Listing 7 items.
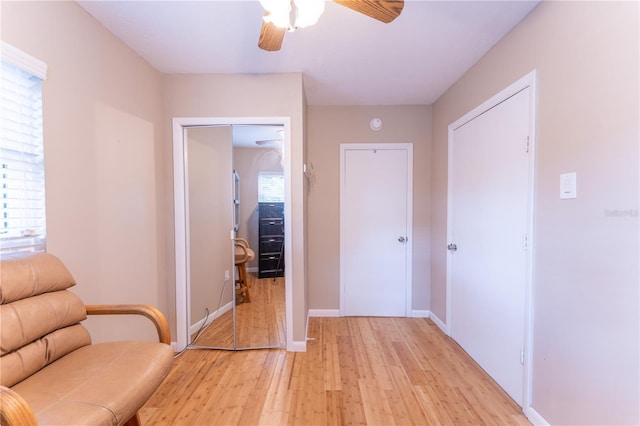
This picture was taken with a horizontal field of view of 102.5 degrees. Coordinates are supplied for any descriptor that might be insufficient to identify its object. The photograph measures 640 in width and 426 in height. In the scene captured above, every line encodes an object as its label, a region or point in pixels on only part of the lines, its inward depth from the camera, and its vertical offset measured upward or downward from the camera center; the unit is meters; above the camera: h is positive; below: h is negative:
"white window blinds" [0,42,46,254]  1.21 +0.26
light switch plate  1.31 +0.11
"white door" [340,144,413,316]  3.09 -0.27
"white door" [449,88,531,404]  1.69 -0.24
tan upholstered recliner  0.91 -0.68
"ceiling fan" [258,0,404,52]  1.04 +0.84
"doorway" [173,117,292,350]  2.32 +0.02
